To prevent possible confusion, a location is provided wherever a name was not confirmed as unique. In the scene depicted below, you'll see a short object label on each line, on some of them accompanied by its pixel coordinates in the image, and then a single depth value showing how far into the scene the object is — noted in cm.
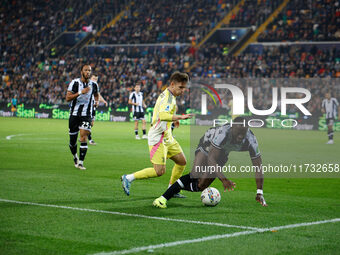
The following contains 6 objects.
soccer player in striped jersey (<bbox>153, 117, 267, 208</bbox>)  1731
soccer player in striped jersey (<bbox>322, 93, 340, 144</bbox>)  5059
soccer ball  1805
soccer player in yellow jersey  1777
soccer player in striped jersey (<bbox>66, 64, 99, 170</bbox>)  2797
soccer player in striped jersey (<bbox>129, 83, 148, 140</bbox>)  5041
